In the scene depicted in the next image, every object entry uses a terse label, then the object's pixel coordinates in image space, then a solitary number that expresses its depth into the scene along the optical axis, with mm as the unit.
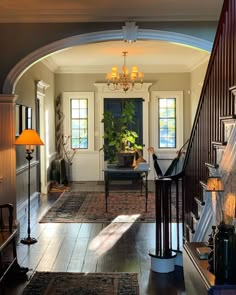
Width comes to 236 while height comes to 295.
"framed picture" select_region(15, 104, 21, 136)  4442
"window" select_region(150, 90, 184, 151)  7176
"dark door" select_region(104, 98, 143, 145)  7134
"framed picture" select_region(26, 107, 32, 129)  4961
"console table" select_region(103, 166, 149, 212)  4632
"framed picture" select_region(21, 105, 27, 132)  4675
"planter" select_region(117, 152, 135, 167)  4871
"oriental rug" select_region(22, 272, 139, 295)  2437
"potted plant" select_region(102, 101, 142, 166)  4884
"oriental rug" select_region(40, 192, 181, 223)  4352
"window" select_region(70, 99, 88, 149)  7186
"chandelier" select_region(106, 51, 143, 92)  5495
